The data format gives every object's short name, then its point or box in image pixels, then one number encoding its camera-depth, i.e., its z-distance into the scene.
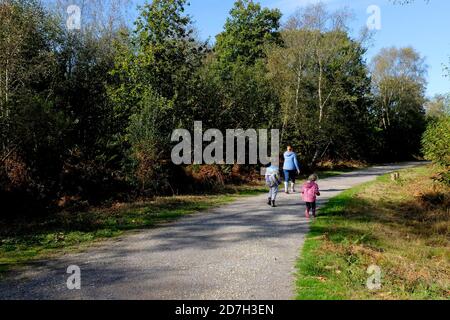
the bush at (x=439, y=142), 18.75
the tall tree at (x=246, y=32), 44.16
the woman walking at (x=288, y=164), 16.81
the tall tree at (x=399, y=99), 53.69
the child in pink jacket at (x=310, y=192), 11.84
